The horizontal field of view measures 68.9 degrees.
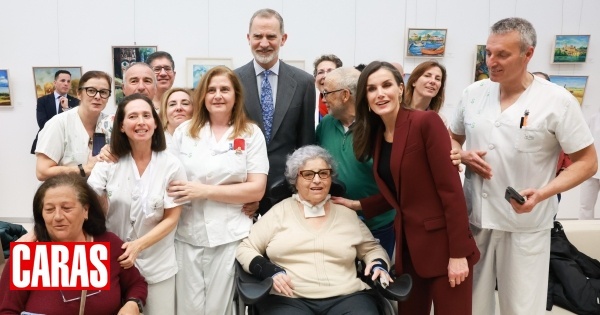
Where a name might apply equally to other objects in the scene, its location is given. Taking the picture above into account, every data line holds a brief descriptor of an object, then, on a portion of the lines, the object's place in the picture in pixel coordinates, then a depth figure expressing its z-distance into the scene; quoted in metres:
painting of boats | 5.52
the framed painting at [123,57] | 5.46
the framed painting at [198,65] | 5.51
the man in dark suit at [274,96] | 2.83
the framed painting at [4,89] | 5.54
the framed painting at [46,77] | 5.52
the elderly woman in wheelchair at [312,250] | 2.27
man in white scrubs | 2.08
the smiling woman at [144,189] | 2.21
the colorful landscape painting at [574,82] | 5.72
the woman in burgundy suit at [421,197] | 2.04
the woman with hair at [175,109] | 2.86
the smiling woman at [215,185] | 2.43
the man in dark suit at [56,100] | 5.35
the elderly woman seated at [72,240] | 1.88
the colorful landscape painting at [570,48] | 5.65
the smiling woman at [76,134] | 2.54
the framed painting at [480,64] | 5.60
